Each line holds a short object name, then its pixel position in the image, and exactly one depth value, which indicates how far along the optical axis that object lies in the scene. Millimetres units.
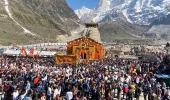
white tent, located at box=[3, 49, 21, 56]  26609
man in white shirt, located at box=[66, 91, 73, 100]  9689
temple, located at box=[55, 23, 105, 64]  30916
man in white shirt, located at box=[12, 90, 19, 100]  9552
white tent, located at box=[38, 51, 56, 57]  27742
